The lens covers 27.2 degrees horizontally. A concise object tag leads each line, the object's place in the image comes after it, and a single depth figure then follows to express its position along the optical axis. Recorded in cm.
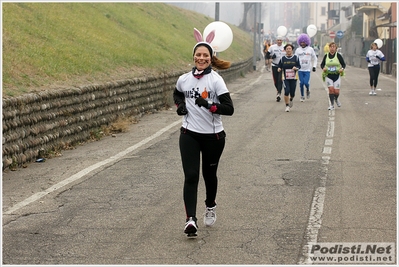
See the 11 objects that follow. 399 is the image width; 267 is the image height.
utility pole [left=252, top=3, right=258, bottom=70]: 4978
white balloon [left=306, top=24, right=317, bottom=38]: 3700
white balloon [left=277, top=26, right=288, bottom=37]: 3579
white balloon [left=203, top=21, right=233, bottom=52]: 841
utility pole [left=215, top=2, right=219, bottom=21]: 3303
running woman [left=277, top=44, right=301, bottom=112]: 2038
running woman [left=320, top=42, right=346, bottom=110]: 2000
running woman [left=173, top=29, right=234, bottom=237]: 766
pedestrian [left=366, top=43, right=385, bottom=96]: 2670
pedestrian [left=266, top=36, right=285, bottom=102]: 2305
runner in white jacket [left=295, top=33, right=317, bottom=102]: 2209
